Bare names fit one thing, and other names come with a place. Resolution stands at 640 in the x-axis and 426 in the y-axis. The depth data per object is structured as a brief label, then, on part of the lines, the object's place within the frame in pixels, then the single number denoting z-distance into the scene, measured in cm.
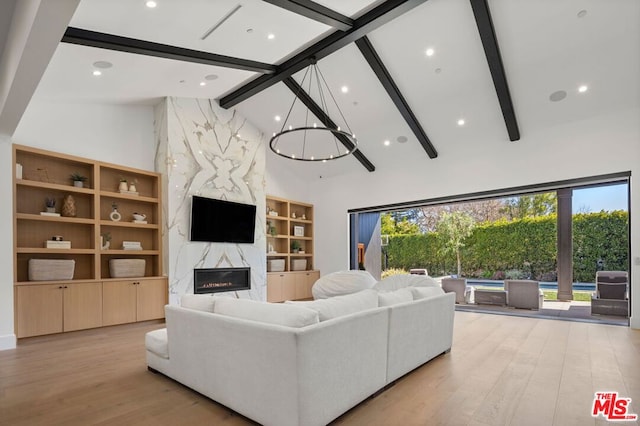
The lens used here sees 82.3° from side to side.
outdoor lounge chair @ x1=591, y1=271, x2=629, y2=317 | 675
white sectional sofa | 233
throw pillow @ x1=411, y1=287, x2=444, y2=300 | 398
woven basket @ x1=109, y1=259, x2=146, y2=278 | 614
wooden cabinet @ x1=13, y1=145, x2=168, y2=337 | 517
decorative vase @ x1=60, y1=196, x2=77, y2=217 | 572
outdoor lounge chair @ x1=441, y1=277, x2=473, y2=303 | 852
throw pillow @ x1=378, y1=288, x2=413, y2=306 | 341
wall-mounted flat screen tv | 712
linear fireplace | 710
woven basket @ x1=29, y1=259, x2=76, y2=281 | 517
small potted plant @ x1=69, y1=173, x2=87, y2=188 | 586
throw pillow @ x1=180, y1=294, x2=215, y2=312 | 328
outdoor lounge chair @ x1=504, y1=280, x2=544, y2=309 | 764
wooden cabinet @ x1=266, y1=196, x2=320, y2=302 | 909
